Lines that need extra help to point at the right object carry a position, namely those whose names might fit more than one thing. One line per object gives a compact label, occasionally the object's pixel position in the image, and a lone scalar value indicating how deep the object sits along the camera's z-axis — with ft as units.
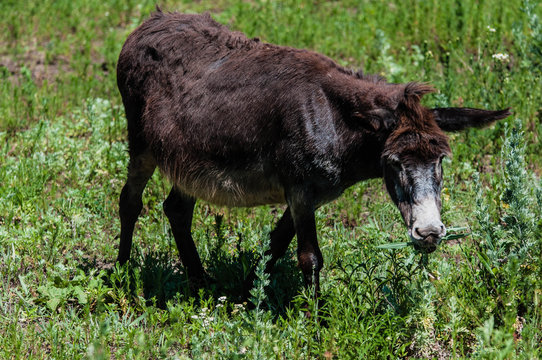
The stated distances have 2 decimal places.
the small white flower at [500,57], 45.05
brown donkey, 29.01
